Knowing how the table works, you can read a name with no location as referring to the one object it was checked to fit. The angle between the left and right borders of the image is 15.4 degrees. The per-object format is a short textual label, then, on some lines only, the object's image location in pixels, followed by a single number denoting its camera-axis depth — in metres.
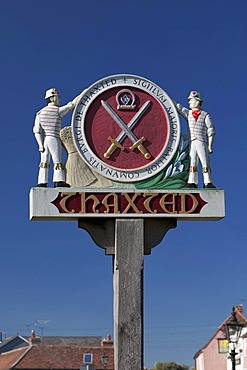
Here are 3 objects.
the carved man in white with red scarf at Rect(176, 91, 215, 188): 13.95
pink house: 52.69
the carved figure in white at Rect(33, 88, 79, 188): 13.66
